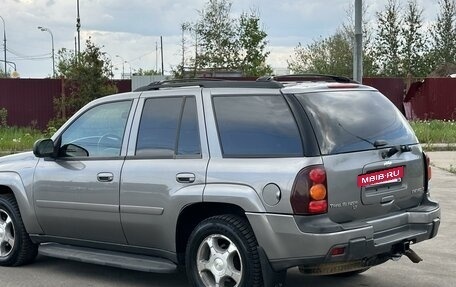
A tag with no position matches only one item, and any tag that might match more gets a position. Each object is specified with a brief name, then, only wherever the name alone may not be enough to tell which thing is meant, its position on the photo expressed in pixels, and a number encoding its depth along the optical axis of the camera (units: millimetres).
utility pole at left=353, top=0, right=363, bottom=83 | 13086
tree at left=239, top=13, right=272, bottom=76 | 28344
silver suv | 4922
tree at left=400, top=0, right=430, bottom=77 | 34844
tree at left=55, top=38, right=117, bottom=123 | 22469
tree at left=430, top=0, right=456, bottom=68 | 36469
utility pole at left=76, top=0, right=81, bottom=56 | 41438
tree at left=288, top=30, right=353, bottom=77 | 36406
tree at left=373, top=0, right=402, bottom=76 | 34688
